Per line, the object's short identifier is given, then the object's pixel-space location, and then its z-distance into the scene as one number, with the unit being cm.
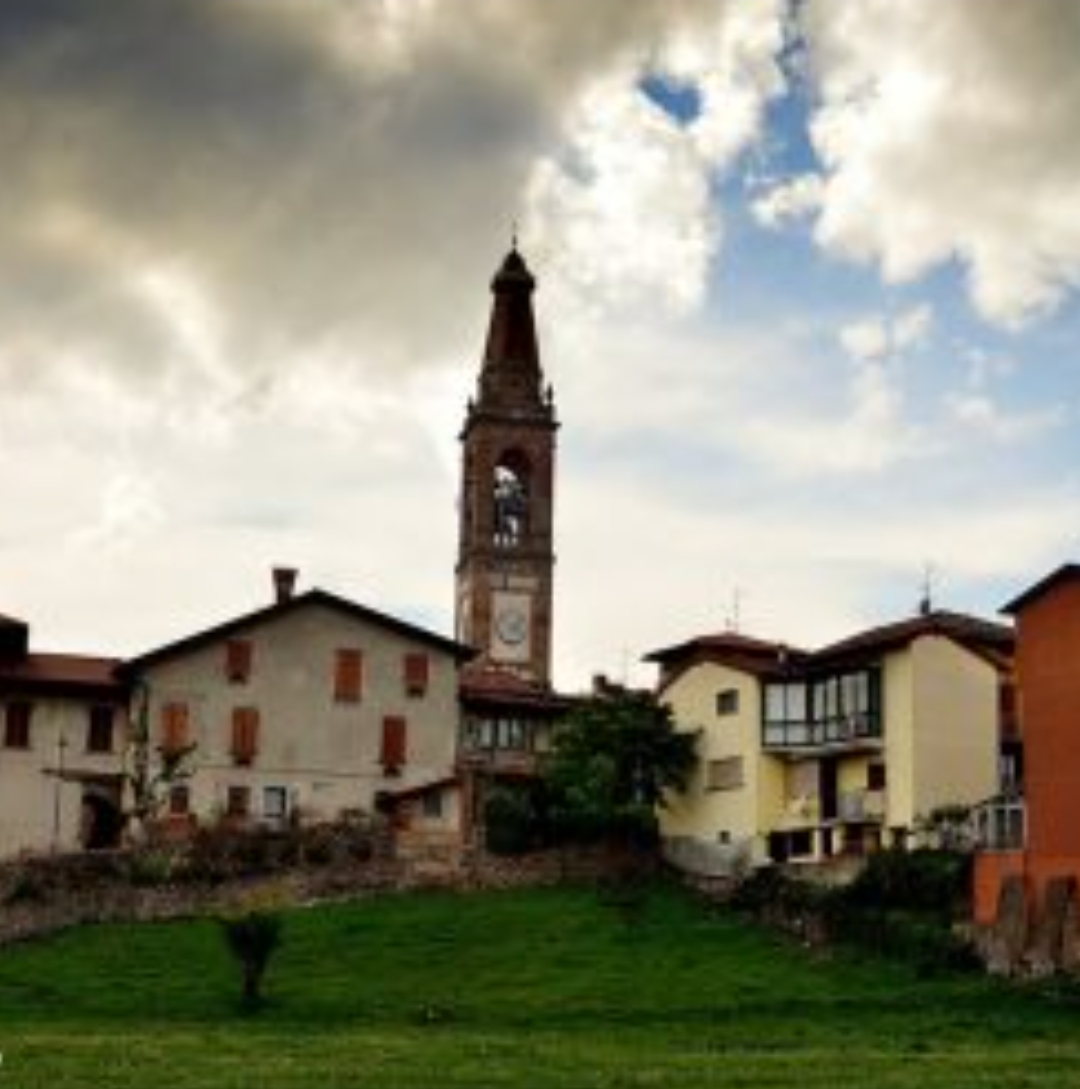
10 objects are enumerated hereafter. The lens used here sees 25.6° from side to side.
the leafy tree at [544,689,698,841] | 8081
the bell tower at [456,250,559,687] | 14125
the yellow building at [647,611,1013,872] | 7875
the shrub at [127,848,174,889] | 7256
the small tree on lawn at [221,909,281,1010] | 5506
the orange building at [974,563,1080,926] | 6359
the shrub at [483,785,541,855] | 8006
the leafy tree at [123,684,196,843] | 8394
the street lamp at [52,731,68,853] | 8481
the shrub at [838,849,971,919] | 6756
